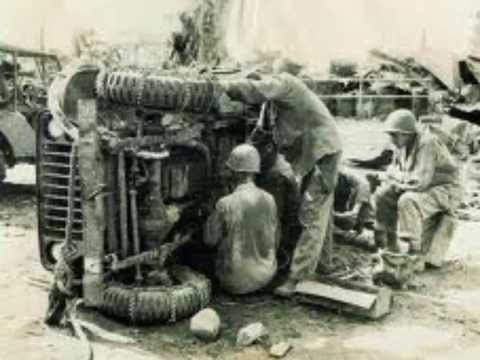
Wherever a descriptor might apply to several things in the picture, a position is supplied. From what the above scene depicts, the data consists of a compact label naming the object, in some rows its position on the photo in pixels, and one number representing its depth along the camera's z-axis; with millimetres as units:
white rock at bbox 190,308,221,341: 6059
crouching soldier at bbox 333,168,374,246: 8831
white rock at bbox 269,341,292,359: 5859
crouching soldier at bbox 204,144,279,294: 6918
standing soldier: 7398
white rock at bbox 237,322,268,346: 6062
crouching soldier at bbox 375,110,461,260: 8117
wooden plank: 6742
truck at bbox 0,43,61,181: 11672
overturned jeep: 6238
